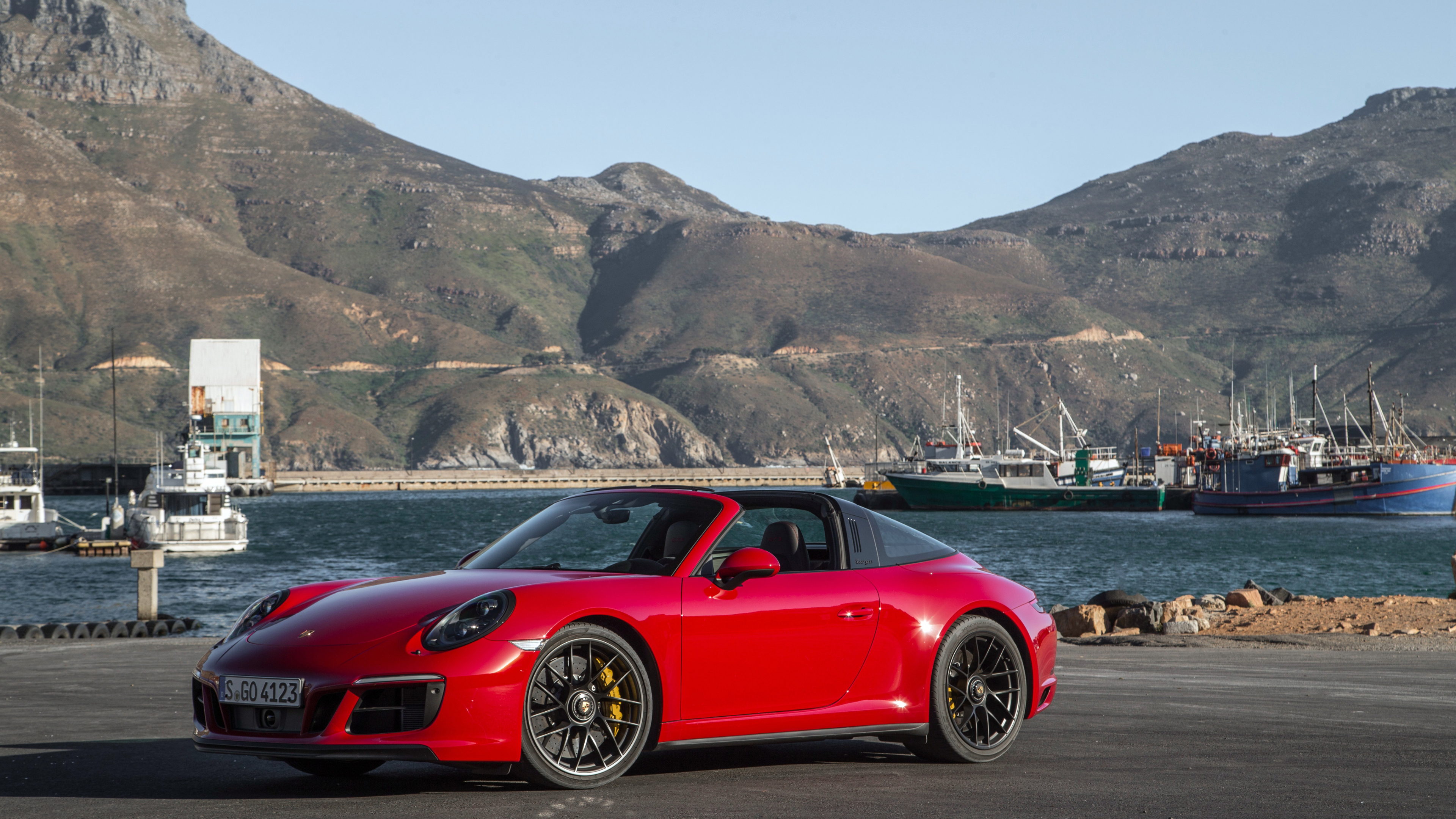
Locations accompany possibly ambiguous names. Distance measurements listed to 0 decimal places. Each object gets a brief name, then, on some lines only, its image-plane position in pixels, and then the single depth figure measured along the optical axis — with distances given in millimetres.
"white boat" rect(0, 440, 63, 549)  70750
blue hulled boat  97000
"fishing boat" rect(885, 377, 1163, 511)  117312
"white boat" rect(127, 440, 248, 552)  68312
